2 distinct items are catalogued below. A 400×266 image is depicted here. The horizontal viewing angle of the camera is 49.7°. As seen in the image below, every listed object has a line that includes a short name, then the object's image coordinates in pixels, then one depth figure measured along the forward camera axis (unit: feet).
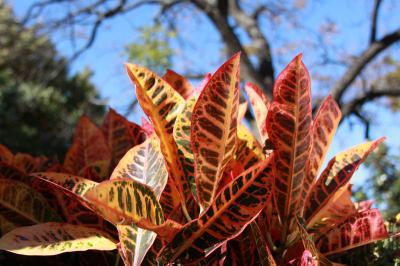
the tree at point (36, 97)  33.04
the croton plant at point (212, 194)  1.73
